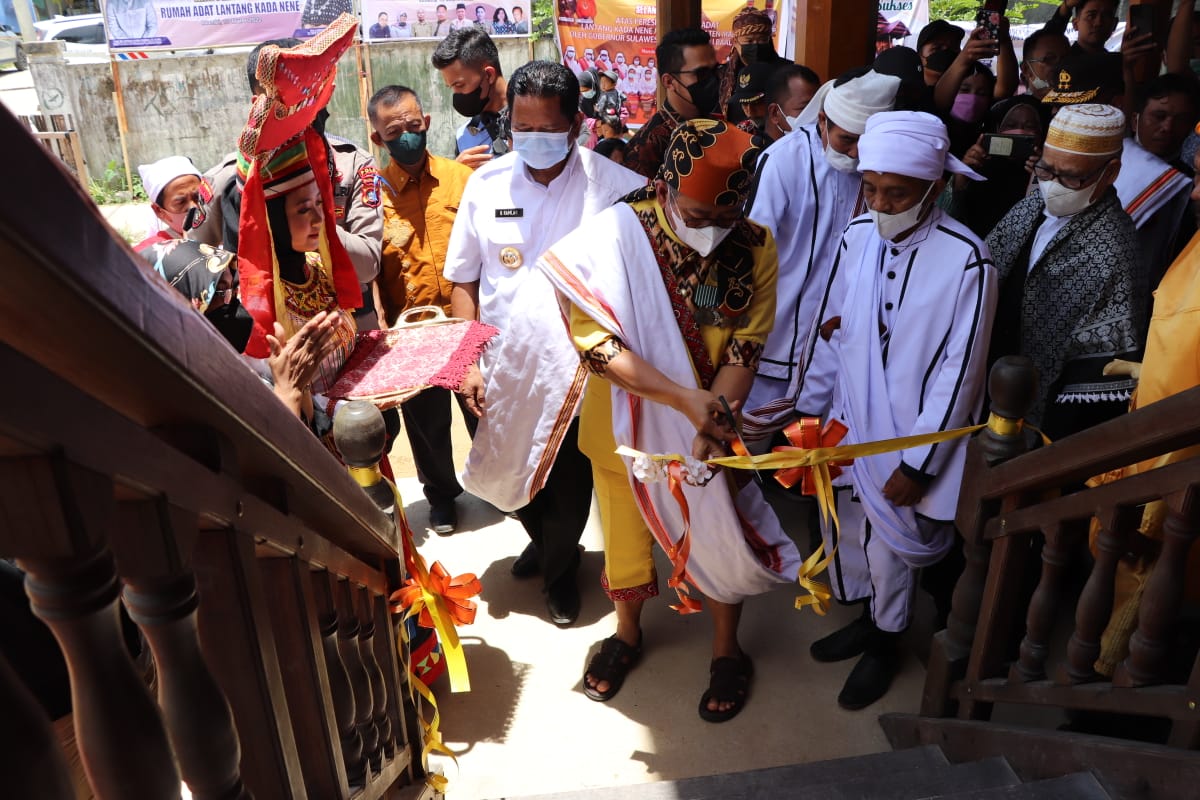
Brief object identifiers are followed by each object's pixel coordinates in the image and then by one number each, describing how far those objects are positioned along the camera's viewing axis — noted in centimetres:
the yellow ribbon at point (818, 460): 241
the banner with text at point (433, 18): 1263
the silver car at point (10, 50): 1967
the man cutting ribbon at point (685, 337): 247
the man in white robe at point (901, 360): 266
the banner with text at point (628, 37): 1130
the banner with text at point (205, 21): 1240
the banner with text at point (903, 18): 1120
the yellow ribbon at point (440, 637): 221
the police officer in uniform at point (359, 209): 332
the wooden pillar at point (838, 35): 534
